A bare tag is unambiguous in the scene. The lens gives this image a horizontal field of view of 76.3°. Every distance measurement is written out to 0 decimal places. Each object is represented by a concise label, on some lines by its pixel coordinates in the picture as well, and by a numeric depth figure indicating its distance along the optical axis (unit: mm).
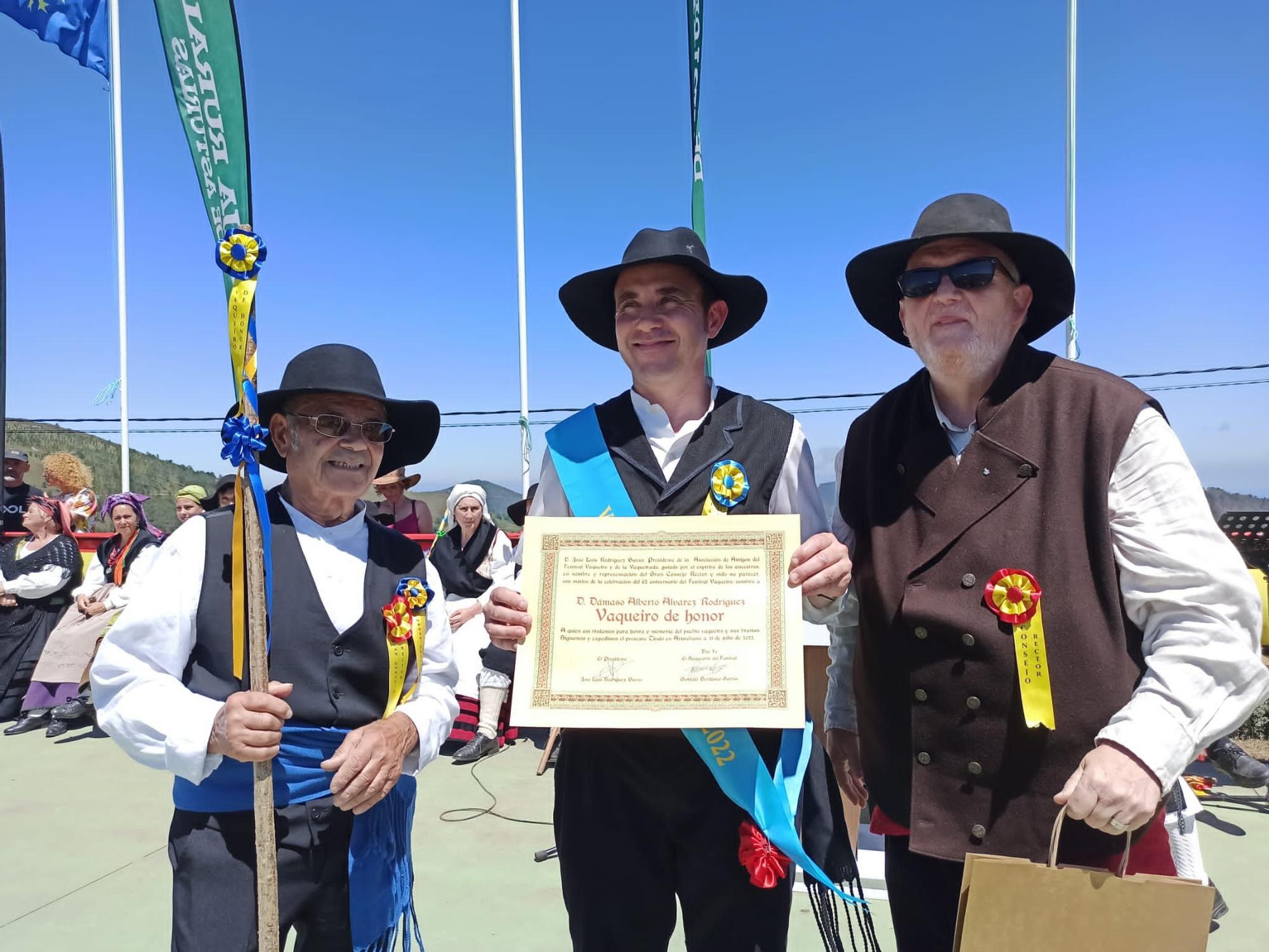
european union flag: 7961
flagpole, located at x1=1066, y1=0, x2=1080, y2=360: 7438
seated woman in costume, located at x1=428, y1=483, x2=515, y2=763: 6312
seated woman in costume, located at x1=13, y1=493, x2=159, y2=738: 7117
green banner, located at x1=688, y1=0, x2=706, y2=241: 8000
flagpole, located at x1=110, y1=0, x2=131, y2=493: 10219
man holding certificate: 1824
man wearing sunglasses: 1522
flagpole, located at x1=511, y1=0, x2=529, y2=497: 9688
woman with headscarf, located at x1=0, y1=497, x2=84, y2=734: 7469
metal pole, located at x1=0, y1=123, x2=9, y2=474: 2137
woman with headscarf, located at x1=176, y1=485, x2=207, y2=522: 7824
